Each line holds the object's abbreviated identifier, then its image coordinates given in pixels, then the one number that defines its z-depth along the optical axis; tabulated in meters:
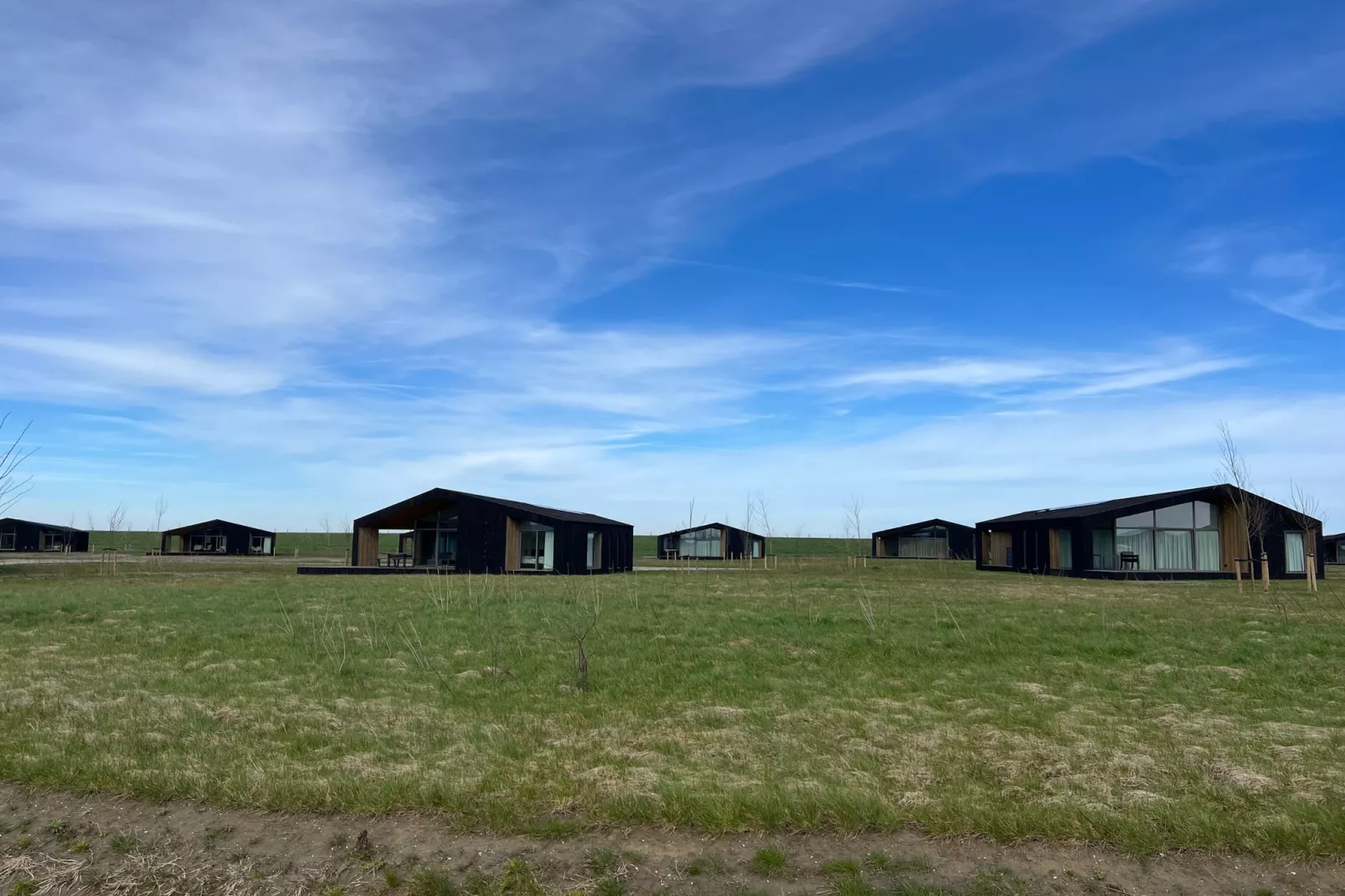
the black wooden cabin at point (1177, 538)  33.41
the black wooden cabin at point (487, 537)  33.78
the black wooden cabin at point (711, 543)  65.00
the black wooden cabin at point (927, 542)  65.19
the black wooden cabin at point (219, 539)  64.19
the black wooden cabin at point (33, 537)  64.75
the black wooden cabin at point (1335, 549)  57.38
